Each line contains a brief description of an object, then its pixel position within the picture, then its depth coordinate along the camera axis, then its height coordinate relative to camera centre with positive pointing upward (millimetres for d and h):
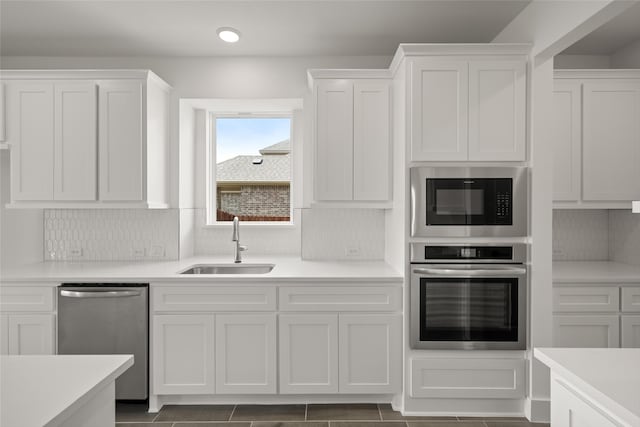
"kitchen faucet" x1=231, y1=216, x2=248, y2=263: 3334 -224
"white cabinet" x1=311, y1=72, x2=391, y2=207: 3090 +537
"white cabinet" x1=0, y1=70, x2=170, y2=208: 3012 +544
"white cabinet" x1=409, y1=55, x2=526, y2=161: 2641 +653
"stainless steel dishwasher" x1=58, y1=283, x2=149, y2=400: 2746 -728
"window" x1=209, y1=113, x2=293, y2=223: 3871 +406
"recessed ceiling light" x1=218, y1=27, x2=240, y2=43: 2922 +1240
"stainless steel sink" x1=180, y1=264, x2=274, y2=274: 3311 -441
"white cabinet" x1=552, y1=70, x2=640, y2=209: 3090 +570
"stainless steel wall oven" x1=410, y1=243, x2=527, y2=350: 2654 -525
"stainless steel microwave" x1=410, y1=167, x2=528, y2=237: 2645 +77
